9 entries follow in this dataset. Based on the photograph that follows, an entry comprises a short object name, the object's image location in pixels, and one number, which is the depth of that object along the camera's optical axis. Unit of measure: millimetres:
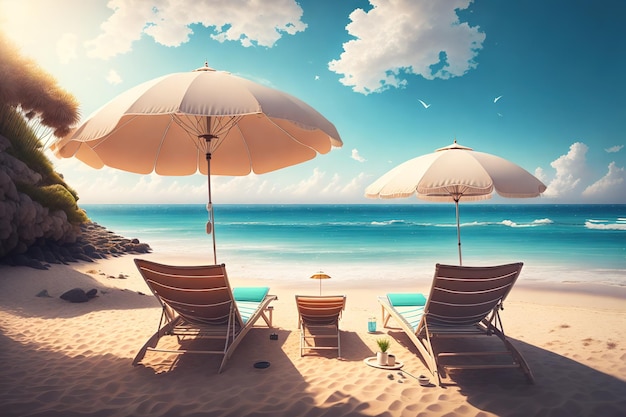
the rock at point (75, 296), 6664
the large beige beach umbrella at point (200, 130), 2709
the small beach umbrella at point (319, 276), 5716
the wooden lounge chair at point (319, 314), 4789
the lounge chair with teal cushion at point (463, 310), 3613
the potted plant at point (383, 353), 3887
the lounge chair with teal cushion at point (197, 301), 3635
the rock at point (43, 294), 6883
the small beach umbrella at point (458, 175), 3957
